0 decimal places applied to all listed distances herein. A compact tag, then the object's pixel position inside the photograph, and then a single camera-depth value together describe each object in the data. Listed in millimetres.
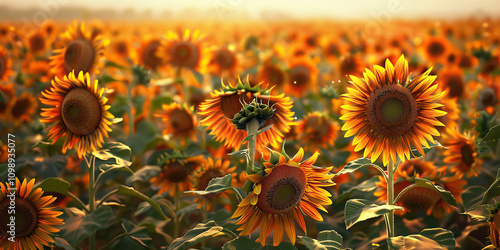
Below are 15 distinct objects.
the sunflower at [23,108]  3883
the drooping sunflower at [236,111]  1851
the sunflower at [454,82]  4238
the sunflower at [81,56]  2717
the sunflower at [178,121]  3157
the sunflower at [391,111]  1735
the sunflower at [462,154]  2553
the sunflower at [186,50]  3699
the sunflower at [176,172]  2576
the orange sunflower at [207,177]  2422
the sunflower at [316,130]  3290
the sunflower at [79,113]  1969
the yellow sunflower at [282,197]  1595
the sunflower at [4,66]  3684
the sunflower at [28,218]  1886
